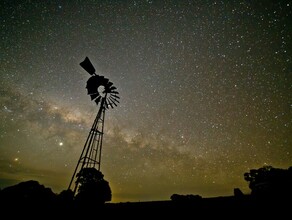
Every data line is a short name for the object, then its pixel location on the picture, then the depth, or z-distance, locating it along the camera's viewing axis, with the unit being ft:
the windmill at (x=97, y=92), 50.67
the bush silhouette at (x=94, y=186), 89.97
